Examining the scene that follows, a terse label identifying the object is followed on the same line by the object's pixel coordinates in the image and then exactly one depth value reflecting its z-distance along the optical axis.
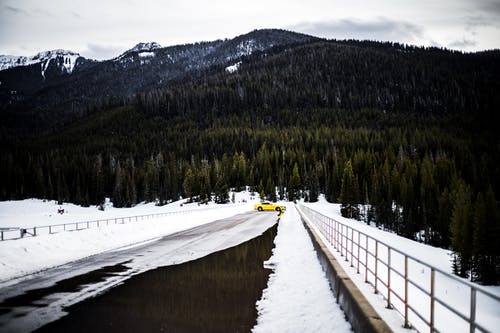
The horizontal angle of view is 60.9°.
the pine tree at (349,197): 90.12
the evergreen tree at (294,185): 125.88
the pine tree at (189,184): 120.42
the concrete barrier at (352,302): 7.32
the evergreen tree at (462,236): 49.29
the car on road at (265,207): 72.19
